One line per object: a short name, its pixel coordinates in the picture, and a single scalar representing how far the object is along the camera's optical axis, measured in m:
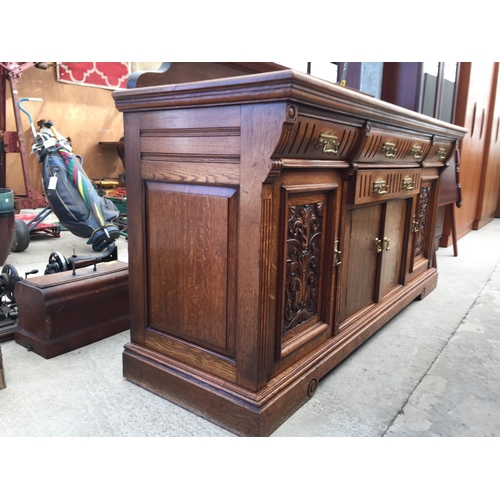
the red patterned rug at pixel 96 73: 6.63
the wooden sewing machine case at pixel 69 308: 1.93
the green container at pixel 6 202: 3.13
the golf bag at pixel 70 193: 3.84
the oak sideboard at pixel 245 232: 1.31
